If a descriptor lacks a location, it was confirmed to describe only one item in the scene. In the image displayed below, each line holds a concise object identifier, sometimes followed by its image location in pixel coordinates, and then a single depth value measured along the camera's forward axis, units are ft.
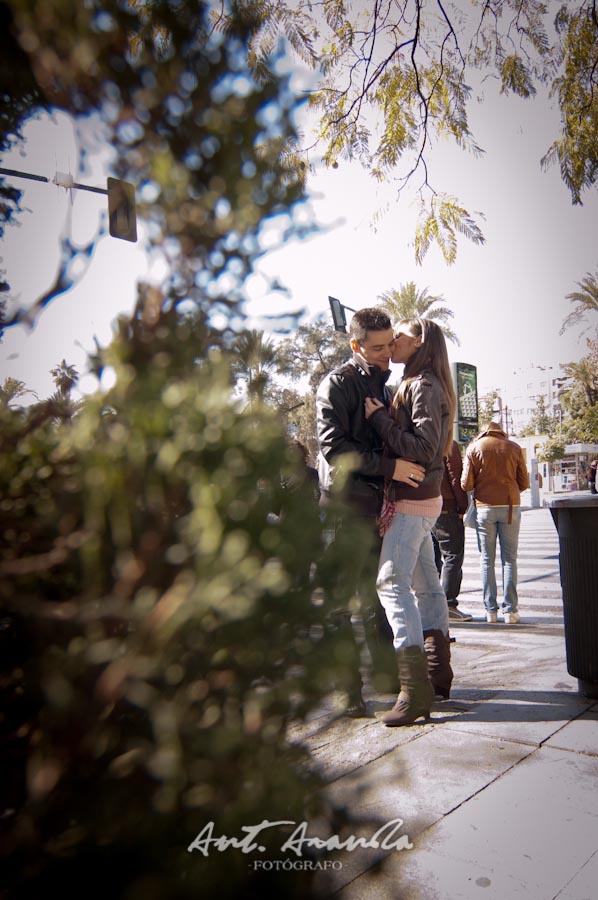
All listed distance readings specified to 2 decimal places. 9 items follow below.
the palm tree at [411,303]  113.70
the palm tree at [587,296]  128.67
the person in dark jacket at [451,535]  20.21
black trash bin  11.59
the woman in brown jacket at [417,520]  10.91
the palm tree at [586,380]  164.55
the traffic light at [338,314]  40.70
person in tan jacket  19.94
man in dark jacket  10.98
